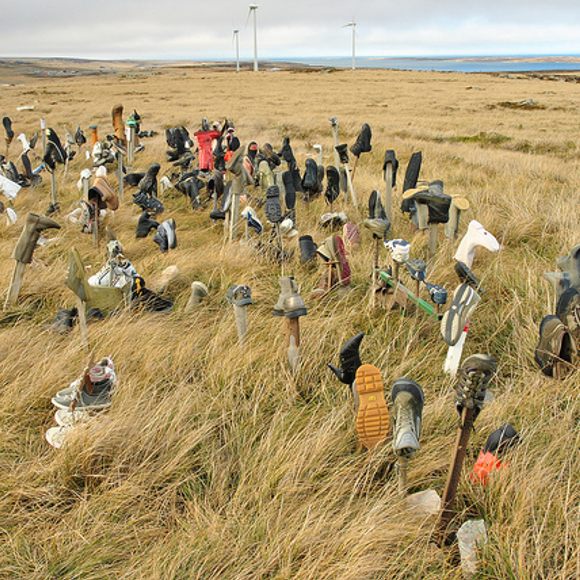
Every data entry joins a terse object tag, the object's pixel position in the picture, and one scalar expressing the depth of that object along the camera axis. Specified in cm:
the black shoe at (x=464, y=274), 278
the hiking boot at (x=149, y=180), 660
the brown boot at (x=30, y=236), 375
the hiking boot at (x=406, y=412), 185
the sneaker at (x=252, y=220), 520
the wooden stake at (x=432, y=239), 438
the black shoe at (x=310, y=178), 592
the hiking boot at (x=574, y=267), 291
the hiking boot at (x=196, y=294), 384
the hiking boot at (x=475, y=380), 154
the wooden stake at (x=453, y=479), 161
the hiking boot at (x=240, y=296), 321
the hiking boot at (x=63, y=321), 355
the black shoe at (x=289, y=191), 561
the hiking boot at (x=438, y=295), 305
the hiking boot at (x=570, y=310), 254
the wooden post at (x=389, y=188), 513
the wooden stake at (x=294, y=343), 292
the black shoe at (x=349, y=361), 241
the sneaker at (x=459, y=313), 247
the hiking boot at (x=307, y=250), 464
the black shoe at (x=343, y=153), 608
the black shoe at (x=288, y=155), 613
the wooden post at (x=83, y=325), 314
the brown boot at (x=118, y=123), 755
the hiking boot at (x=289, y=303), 283
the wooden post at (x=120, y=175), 723
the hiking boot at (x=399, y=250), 330
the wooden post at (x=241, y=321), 329
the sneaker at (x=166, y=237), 503
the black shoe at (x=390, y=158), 507
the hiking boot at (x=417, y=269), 324
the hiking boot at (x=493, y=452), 204
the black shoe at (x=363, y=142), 582
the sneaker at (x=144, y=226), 572
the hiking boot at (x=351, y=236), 488
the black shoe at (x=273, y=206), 438
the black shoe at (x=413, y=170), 528
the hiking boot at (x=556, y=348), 264
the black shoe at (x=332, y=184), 593
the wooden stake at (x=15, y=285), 396
